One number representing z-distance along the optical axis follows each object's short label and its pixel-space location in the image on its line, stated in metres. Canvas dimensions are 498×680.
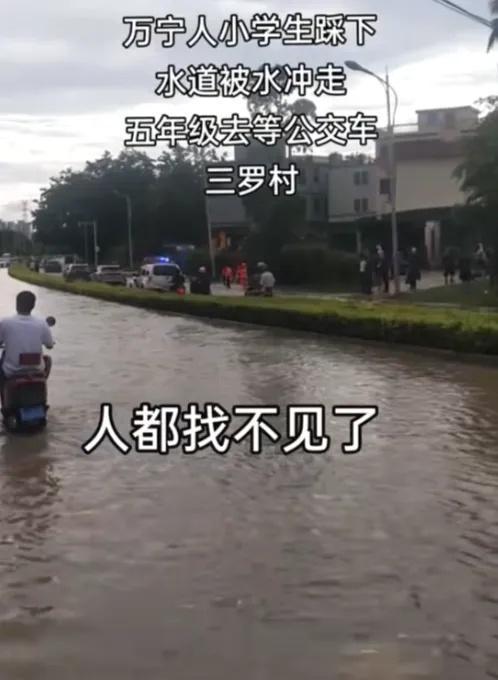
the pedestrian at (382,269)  36.58
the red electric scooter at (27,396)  10.19
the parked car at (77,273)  62.47
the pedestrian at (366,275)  34.78
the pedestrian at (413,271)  36.56
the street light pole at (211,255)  46.50
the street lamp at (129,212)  38.72
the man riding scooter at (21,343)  10.16
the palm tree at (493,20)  32.88
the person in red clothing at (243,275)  41.14
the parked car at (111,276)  54.75
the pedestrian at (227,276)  45.91
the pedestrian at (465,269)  36.92
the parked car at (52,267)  87.50
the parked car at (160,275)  42.91
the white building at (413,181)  54.81
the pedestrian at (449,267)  38.75
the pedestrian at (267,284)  32.94
